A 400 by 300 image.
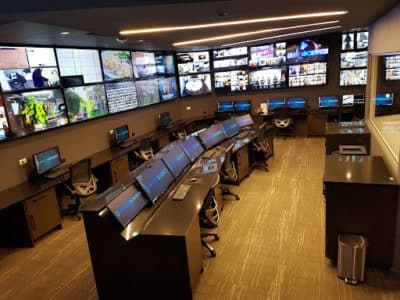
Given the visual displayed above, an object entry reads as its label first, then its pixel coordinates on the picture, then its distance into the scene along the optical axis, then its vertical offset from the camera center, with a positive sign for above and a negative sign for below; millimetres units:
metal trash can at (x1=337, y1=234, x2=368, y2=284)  3170 -1919
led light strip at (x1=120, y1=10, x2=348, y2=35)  4133 +682
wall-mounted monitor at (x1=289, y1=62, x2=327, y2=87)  9102 -178
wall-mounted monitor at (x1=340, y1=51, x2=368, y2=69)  8719 +127
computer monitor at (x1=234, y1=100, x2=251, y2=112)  10107 -999
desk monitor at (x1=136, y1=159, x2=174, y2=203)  3536 -1158
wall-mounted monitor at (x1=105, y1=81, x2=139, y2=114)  6984 -281
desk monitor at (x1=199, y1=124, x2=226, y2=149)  5996 -1157
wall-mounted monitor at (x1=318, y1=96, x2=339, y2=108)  9172 -1012
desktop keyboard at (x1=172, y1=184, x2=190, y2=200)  3658 -1323
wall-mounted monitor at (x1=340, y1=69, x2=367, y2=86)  8844 -349
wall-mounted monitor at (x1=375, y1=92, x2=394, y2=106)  5996 -717
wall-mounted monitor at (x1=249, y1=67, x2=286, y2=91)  9516 -217
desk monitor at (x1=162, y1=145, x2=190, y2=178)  4383 -1161
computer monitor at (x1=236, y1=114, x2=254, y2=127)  7666 -1137
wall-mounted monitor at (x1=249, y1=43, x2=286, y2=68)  9289 +473
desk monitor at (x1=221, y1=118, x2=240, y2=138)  6879 -1154
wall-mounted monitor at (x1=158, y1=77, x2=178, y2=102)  9062 -253
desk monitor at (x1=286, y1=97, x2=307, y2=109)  9539 -1002
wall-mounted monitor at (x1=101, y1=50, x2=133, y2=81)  6836 +440
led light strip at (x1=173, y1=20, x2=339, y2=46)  5615 +746
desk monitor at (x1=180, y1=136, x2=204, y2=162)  5202 -1178
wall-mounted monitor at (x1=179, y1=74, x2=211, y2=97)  10078 -214
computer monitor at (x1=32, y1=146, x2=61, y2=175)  4961 -1110
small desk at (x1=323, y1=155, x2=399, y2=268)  3229 -1492
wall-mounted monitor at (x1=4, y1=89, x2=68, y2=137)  4766 -326
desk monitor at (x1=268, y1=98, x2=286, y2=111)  9748 -986
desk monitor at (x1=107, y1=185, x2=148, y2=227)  3004 -1196
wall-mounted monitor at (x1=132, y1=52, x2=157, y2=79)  7867 +445
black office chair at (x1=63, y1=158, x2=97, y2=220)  5152 -1553
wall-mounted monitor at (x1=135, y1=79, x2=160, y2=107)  8045 -267
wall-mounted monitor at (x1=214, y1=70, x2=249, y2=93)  9891 -208
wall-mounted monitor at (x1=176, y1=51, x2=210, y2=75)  9859 +469
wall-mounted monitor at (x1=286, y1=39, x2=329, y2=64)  8891 +456
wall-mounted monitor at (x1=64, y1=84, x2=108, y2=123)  5910 -303
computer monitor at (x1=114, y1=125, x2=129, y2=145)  7020 -1117
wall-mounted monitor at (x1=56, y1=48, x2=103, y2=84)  5734 +448
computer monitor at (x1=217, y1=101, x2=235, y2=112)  10219 -995
